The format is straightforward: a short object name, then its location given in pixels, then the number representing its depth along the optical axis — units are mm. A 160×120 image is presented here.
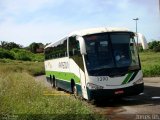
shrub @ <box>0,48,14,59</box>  37857
